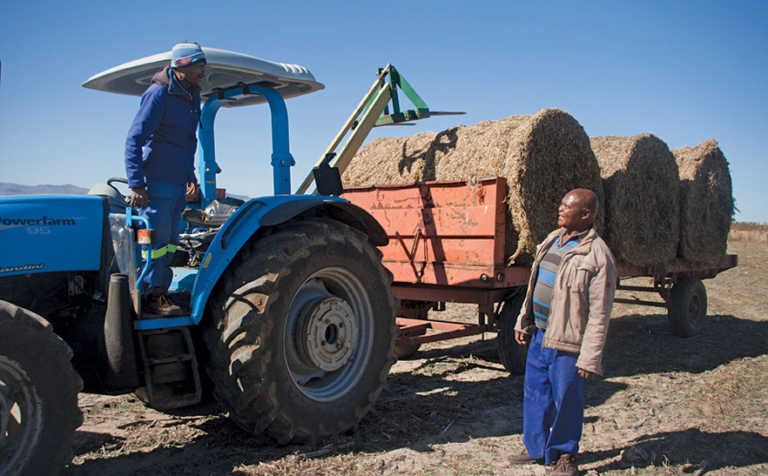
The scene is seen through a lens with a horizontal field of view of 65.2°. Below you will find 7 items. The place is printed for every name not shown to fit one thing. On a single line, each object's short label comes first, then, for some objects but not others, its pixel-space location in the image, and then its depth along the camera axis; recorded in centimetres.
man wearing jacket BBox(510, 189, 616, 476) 344
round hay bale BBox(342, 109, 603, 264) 576
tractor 284
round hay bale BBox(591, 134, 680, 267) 693
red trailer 567
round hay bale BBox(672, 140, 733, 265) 818
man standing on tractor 352
